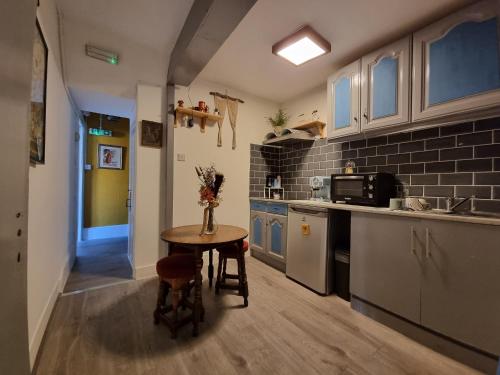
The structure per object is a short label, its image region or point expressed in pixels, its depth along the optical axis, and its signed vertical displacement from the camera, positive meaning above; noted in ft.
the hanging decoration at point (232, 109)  10.80 +3.83
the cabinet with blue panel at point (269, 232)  9.33 -2.02
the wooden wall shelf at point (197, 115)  9.11 +3.09
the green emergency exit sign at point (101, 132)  14.21 +3.42
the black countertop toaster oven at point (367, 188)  6.88 +0.02
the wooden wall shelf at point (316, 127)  10.11 +2.91
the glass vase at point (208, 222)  6.12 -1.01
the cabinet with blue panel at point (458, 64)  4.87 +3.07
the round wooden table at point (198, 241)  5.28 -1.33
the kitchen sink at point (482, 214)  4.75 -0.53
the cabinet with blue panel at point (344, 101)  7.48 +3.10
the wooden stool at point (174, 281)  5.22 -2.28
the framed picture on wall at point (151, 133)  8.52 +2.04
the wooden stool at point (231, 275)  6.66 -2.68
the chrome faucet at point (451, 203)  5.63 -0.33
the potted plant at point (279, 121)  11.78 +3.60
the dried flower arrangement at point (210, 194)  6.05 -0.21
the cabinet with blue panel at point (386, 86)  6.27 +3.12
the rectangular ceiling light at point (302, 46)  6.75 +4.60
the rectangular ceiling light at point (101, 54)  7.59 +4.57
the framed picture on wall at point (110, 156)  14.67 +1.90
